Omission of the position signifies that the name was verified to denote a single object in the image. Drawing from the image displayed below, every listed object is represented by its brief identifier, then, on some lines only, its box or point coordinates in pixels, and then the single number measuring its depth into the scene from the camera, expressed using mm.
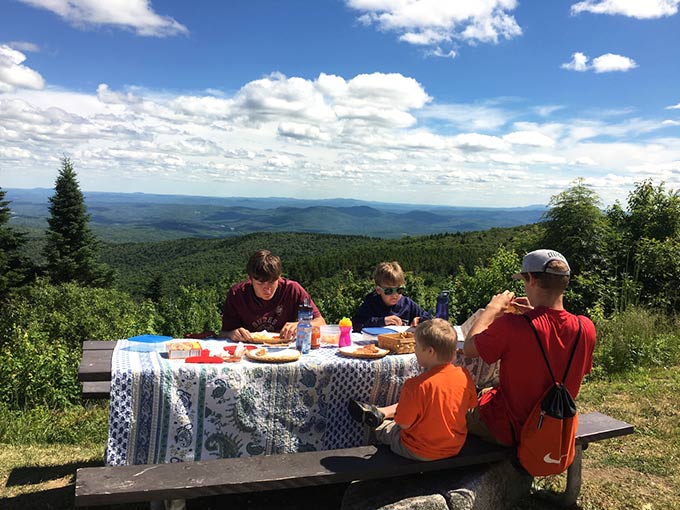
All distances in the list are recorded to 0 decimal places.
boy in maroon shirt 3818
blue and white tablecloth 2770
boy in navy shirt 4125
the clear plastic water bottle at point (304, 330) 3291
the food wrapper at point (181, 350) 2988
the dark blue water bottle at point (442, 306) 3928
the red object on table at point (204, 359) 2961
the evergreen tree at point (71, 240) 39938
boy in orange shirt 2744
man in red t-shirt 2832
